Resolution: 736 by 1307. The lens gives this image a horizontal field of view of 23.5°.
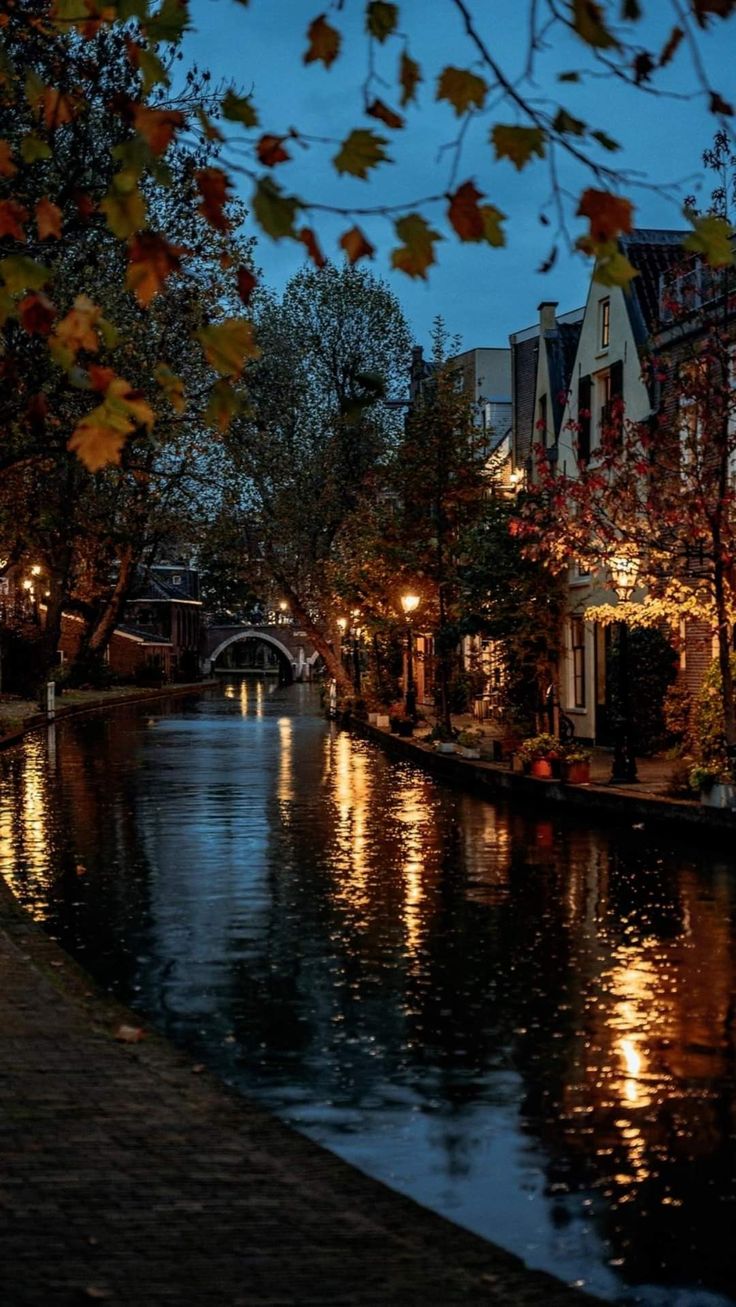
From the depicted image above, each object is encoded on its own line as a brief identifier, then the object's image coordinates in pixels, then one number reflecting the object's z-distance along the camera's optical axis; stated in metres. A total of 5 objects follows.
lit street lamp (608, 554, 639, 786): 26.52
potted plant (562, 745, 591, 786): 27.56
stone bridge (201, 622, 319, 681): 157.50
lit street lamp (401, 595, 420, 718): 44.47
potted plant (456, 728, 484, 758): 34.75
